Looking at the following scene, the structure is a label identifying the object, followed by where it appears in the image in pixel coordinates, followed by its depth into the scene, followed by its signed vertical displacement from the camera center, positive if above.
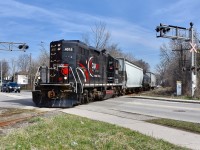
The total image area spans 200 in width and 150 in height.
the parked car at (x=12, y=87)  61.91 -0.41
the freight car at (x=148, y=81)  58.84 +0.83
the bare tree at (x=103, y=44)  75.69 +9.25
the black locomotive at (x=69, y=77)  21.31 +0.58
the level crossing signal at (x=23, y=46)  50.16 +5.70
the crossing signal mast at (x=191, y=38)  33.53 +4.86
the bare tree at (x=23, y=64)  143.54 +8.81
